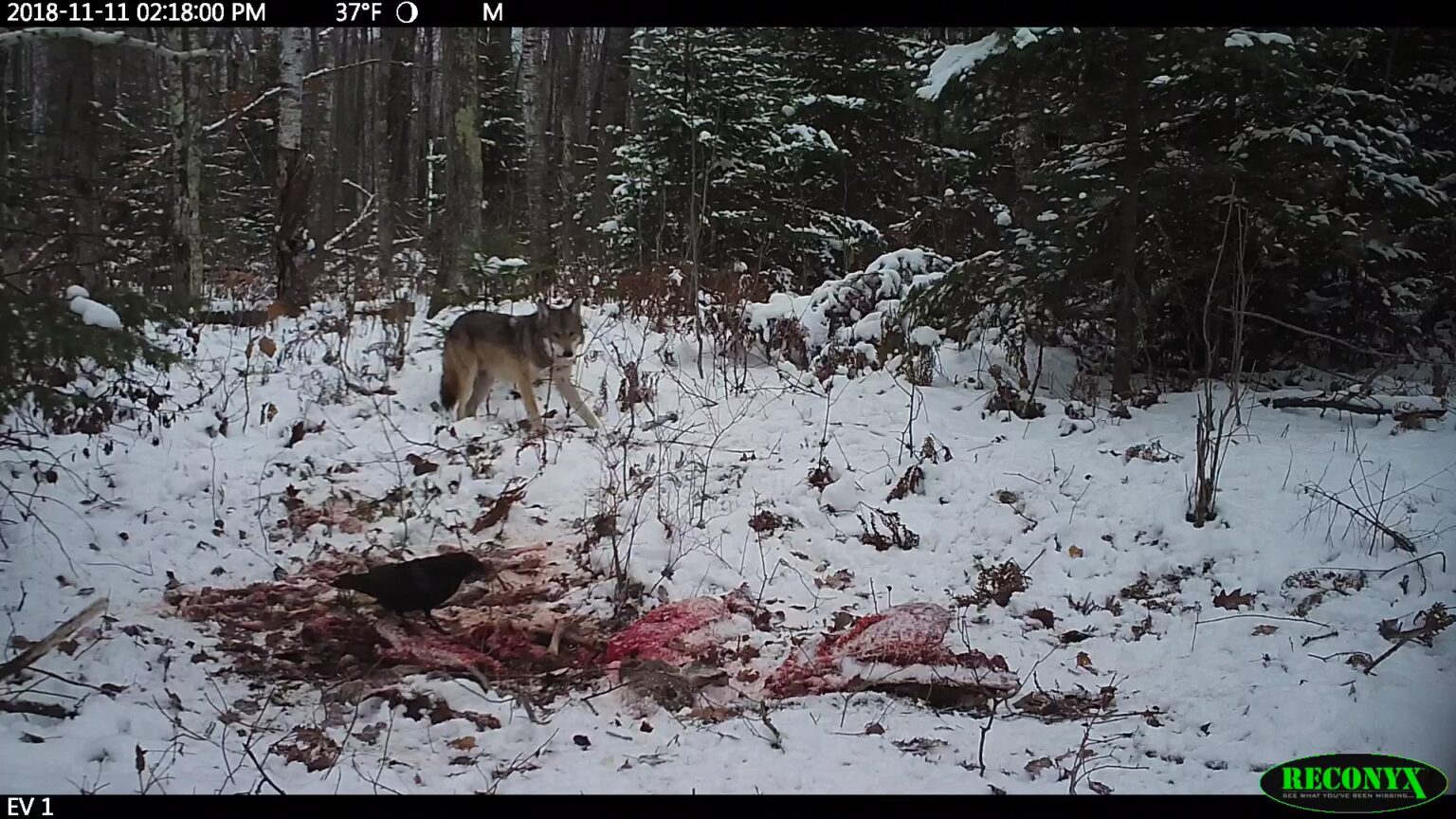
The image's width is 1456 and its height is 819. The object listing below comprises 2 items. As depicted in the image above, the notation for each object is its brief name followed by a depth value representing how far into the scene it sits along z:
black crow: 4.49
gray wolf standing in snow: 7.36
